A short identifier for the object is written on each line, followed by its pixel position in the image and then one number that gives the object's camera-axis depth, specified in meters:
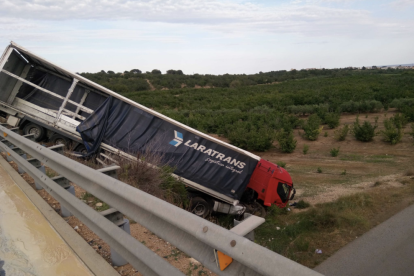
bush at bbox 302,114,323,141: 26.17
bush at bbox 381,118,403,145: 22.73
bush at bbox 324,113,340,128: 30.08
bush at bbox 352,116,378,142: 24.08
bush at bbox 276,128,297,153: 23.25
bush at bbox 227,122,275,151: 23.83
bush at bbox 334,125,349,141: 25.22
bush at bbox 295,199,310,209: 12.19
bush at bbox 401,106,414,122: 29.56
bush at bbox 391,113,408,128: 26.49
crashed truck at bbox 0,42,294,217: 11.02
